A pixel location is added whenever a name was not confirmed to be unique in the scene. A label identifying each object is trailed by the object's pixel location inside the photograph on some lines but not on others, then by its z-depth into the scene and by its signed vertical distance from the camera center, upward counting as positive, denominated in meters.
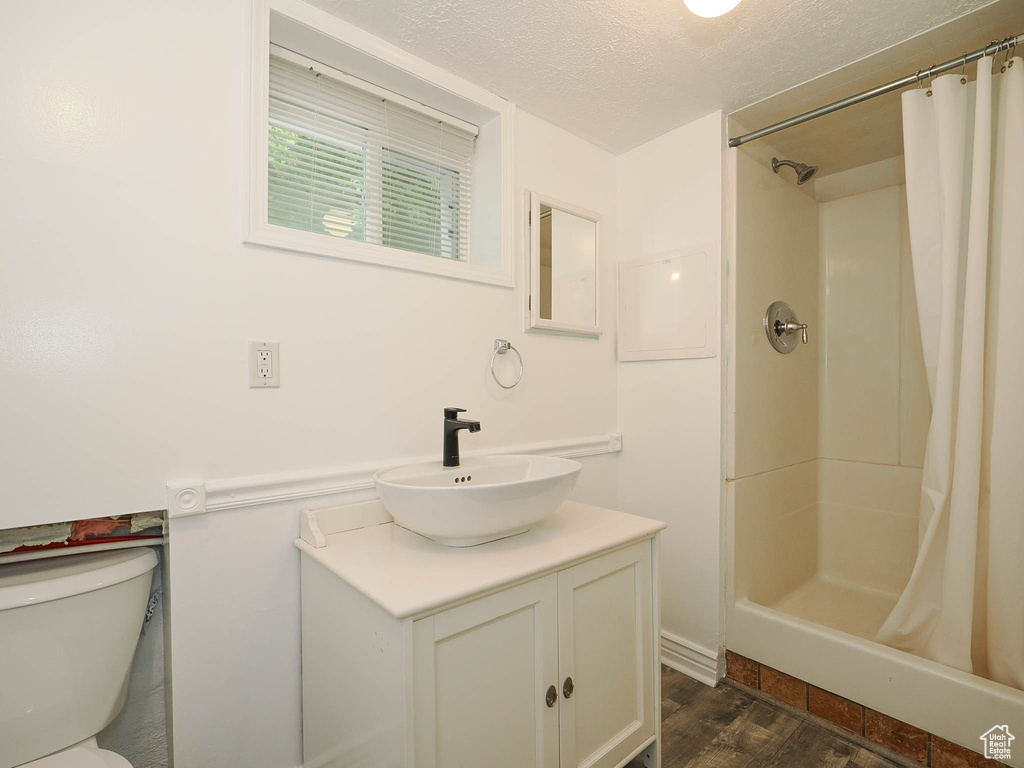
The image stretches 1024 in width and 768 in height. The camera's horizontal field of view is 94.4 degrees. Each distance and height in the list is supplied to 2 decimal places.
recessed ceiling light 1.15 +0.94
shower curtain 1.31 +0.06
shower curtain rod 1.32 +0.96
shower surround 1.87 -0.14
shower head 2.07 +0.96
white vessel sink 1.03 -0.27
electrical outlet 1.20 +0.05
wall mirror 1.81 +0.48
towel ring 1.69 +0.13
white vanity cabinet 0.89 -0.57
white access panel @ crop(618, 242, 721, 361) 1.84 +0.34
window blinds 1.41 +0.73
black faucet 1.38 -0.14
